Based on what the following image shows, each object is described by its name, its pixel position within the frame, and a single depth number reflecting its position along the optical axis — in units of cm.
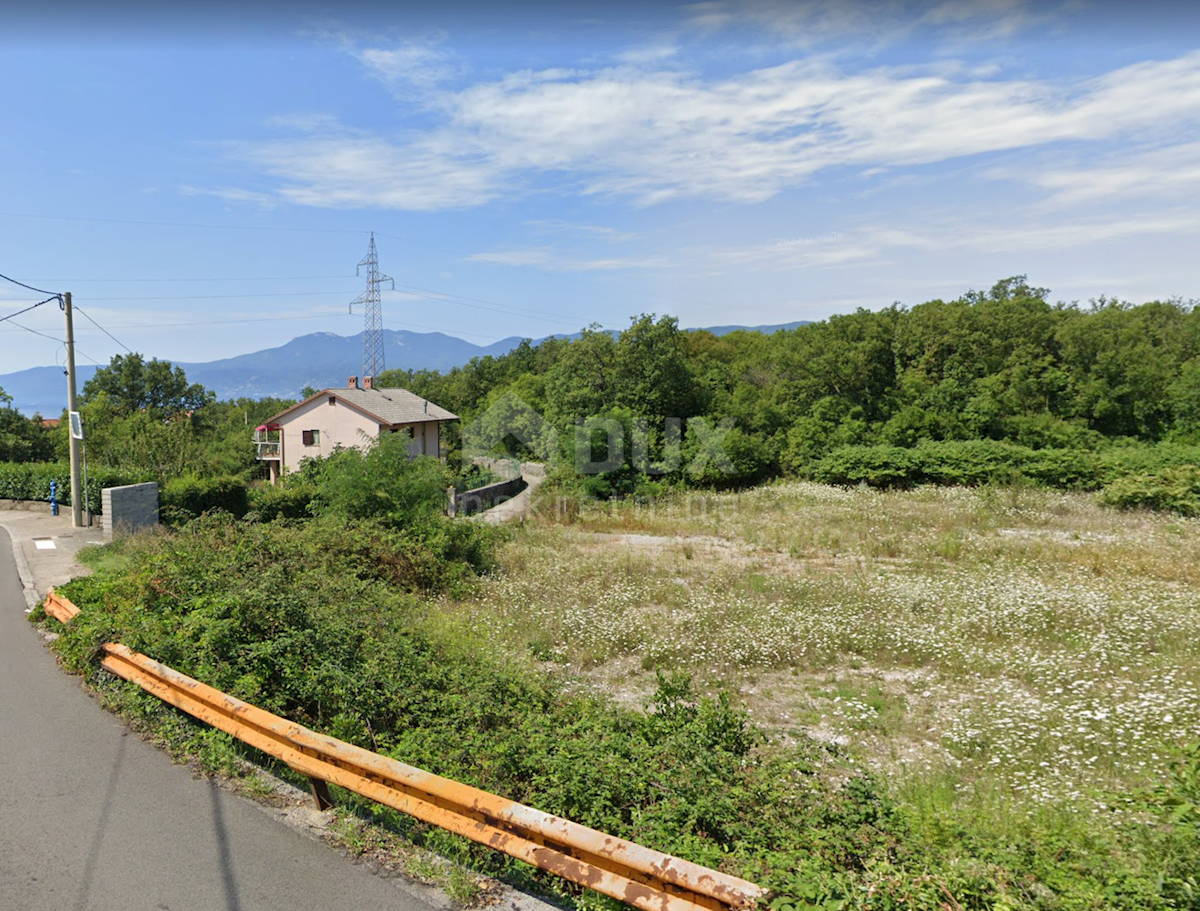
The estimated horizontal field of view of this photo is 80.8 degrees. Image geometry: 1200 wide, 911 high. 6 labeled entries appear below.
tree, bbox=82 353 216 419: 6119
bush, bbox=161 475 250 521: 1939
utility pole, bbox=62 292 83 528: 1894
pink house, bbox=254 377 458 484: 4056
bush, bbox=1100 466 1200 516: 2200
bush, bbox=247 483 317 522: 2095
